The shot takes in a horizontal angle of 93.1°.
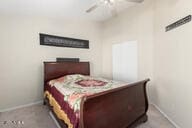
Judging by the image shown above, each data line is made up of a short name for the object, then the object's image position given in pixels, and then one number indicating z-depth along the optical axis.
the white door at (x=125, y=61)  2.70
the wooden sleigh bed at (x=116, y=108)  1.14
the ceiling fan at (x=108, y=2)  1.75
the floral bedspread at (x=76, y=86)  1.41
